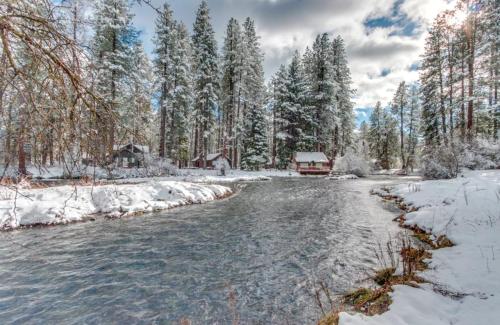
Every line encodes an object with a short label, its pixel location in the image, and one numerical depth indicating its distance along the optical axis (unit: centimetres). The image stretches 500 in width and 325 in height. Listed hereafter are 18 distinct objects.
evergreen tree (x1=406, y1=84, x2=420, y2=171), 4659
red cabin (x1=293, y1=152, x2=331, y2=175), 3709
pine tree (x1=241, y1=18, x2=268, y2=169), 3572
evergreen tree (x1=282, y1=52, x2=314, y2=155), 4059
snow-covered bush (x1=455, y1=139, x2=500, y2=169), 1439
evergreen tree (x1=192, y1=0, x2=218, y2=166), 3041
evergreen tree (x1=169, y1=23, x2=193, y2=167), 2804
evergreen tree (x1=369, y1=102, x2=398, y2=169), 5141
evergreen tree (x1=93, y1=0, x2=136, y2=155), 2233
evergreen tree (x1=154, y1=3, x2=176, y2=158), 2688
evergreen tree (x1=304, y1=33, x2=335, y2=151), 3850
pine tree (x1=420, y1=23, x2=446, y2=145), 2839
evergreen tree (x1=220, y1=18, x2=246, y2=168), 3459
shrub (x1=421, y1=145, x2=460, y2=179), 1459
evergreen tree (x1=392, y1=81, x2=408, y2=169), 4672
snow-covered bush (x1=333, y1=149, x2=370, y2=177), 3319
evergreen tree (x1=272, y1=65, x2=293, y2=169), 4047
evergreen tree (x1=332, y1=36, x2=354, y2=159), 4178
